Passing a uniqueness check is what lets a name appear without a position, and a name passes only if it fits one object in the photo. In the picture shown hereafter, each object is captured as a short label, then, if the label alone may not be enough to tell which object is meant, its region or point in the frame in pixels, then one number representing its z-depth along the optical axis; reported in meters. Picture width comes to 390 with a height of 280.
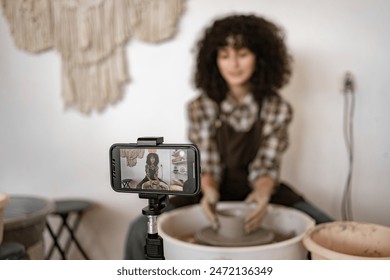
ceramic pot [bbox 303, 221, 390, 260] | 0.88
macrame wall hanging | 1.02
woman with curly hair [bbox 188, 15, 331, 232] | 1.14
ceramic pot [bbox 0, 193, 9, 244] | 0.82
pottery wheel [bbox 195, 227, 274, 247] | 1.01
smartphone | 0.66
